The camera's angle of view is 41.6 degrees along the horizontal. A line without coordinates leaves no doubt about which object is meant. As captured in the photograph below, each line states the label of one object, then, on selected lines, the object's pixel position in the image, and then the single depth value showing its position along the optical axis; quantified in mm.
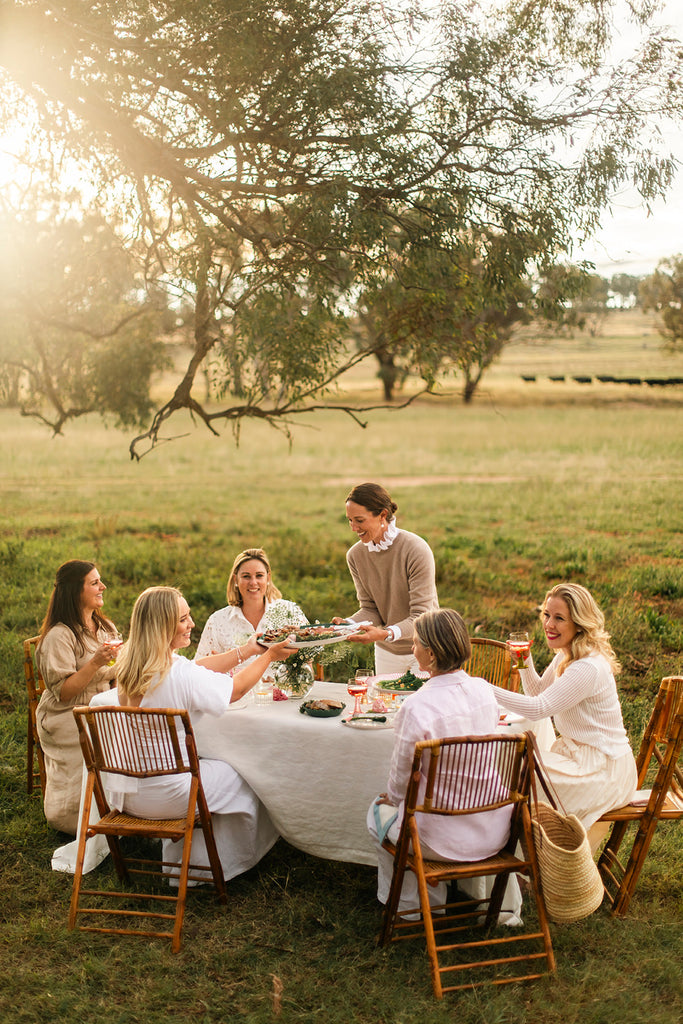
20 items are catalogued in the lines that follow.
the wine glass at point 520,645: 4402
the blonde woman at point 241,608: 5238
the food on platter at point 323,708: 4434
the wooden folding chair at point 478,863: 3625
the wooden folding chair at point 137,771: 3981
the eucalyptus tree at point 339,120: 6719
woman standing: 5414
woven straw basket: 3715
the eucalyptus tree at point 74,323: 10094
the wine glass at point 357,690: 4320
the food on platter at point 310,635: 4457
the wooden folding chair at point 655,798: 4184
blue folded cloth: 3936
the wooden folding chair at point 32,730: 5514
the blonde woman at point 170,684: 4133
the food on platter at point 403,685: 4566
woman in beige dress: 5004
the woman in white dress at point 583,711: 4180
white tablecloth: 4293
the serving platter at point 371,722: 4258
